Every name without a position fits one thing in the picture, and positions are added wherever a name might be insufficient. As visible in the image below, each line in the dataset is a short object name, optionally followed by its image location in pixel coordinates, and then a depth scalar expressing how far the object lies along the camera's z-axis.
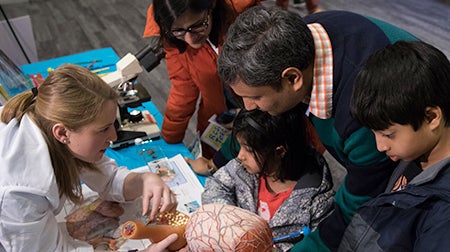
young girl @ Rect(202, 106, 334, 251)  1.40
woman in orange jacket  1.52
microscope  1.68
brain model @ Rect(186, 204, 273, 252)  1.04
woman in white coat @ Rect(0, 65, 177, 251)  1.11
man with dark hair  1.08
